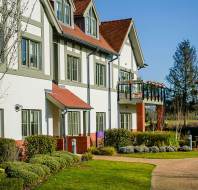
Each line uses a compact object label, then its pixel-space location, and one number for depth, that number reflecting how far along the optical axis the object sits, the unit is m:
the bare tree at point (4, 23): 13.45
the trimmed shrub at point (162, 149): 28.26
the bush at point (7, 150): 18.27
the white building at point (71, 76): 21.94
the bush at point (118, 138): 30.00
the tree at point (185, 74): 72.88
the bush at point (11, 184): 12.58
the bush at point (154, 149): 27.88
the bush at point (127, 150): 27.36
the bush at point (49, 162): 17.33
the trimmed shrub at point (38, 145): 21.25
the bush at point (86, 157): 21.39
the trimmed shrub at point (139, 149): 27.61
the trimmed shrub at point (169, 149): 28.38
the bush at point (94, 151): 26.73
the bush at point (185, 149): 28.95
